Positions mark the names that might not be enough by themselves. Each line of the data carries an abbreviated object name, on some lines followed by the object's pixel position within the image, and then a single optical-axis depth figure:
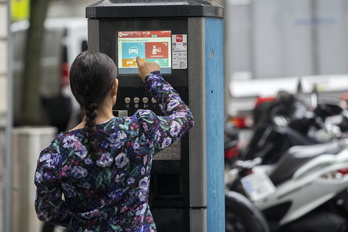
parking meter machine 7.01
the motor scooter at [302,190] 11.16
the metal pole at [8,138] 11.95
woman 5.79
